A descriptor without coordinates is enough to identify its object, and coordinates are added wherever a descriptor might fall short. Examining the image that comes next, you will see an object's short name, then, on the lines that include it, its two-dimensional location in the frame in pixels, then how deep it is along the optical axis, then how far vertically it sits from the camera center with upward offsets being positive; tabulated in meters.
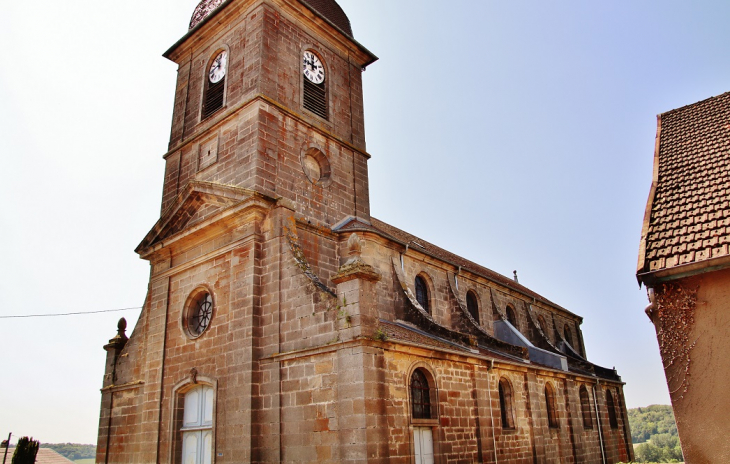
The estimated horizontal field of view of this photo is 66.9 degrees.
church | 11.44 +2.89
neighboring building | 7.04 +1.48
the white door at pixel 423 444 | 11.77 -0.35
